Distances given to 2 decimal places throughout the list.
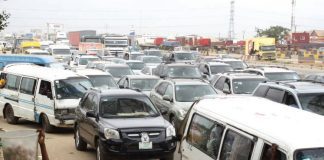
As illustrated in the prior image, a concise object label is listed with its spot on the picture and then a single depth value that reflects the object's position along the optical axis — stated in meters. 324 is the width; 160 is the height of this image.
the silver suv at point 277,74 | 17.97
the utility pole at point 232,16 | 122.49
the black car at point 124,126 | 9.66
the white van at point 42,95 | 14.62
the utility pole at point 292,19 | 107.62
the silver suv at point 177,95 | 13.44
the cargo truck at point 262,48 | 61.50
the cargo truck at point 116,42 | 59.94
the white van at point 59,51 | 45.10
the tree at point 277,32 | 116.50
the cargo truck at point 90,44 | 57.75
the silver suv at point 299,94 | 10.42
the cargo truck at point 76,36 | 85.10
